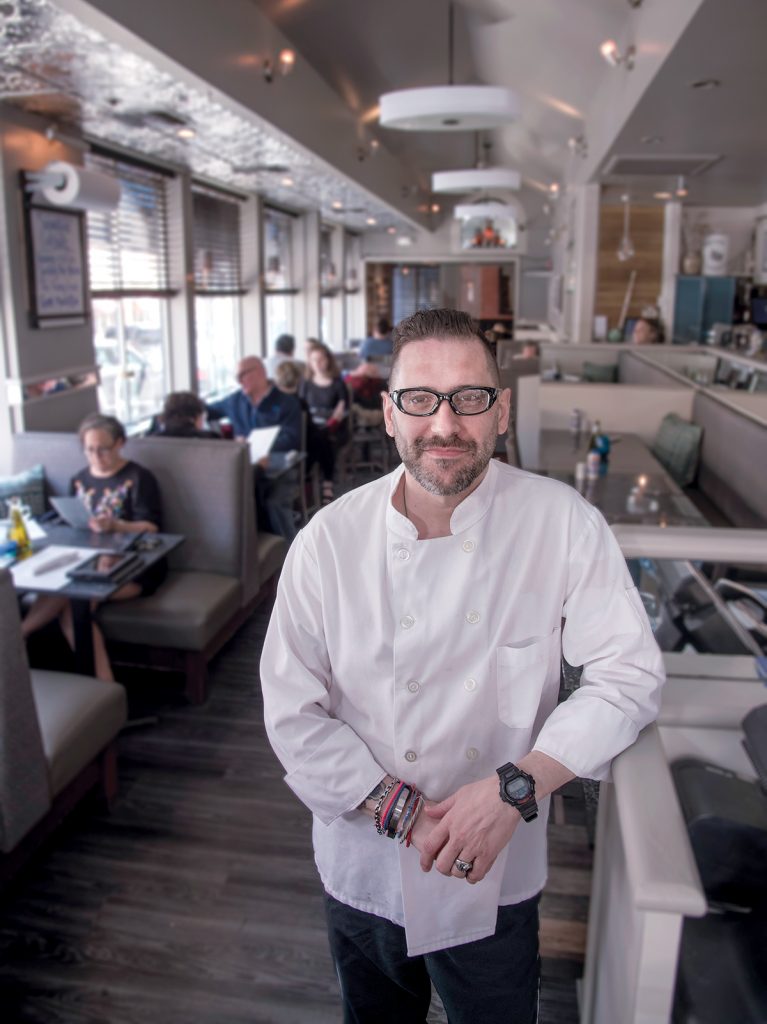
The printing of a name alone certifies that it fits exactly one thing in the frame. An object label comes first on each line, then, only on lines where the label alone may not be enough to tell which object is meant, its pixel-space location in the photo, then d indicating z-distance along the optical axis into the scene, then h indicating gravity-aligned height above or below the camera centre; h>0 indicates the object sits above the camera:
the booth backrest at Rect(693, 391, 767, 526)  4.40 -0.81
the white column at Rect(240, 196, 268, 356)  9.41 +0.44
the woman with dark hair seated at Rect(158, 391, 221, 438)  4.59 -0.53
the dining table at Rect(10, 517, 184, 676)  2.99 -0.92
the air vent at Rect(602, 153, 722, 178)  7.69 +1.43
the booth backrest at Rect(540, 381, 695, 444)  6.14 -0.63
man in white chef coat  1.17 -0.49
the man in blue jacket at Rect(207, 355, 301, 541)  5.48 -0.58
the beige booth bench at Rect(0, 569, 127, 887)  2.28 -1.29
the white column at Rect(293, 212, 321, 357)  11.84 +0.57
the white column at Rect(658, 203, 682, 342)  10.99 +0.76
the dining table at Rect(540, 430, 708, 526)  3.78 -0.83
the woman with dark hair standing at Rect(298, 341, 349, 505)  7.06 -0.64
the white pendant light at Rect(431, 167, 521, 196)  9.51 +1.52
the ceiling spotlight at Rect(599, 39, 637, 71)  5.28 +1.62
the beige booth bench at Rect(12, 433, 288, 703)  3.76 -1.16
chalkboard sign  4.77 +0.30
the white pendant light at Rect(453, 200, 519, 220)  11.59 +1.46
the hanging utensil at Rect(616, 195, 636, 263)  9.34 +0.84
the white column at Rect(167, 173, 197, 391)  7.23 +0.26
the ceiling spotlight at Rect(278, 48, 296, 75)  4.98 +1.49
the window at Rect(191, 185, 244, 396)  8.32 +0.30
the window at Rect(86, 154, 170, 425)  6.31 +0.20
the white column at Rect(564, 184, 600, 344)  10.16 +0.70
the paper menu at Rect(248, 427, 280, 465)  4.98 -0.73
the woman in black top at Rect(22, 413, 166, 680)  3.65 -0.79
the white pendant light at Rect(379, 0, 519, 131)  5.27 +1.32
